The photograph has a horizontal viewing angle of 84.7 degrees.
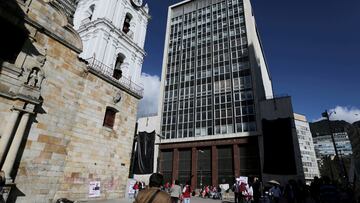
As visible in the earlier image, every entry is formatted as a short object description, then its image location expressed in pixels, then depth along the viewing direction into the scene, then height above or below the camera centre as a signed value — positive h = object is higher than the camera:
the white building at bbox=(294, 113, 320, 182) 61.12 +9.73
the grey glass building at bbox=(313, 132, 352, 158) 84.95 +16.99
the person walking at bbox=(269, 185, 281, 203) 11.31 -0.74
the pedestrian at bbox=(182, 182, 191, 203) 9.09 -0.84
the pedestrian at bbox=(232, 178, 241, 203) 12.19 -0.76
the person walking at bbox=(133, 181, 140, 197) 15.41 -1.21
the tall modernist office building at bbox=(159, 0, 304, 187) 28.61 +12.64
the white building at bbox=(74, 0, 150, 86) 16.94 +11.93
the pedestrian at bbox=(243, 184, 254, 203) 12.79 -0.98
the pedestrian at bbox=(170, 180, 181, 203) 8.00 -0.69
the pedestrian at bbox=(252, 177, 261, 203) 11.16 -0.61
